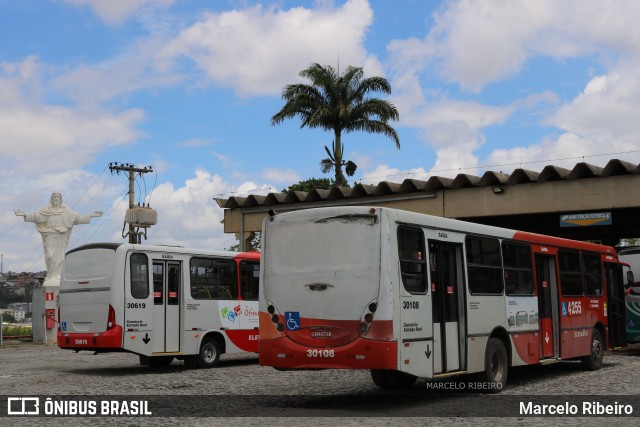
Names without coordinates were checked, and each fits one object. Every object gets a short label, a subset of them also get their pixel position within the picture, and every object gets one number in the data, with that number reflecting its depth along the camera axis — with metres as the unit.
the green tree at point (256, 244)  70.64
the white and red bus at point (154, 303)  18.20
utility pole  57.31
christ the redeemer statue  35.56
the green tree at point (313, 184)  62.81
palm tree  41.31
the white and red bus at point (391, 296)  11.76
